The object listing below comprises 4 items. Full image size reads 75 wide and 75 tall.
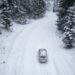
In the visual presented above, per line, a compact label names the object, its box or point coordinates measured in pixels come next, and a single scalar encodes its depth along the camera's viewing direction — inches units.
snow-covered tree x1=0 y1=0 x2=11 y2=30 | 1501.0
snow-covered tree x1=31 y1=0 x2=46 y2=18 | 2396.7
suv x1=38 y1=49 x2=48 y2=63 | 1043.3
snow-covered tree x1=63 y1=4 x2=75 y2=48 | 1182.9
